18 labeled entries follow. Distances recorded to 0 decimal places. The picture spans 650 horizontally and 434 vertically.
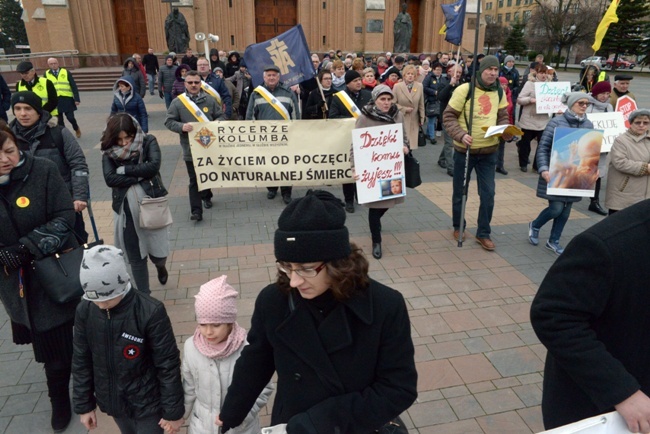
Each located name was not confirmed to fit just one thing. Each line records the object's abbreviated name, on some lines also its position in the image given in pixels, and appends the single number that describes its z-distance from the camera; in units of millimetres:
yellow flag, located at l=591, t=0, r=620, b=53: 7172
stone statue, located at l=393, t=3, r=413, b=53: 27062
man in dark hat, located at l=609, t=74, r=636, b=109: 8195
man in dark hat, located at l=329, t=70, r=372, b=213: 7453
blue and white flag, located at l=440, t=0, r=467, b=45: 6312
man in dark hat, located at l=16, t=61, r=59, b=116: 9734
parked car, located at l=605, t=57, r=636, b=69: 47531
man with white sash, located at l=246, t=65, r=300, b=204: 7258
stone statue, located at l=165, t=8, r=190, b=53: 22138
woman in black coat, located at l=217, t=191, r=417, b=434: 1692
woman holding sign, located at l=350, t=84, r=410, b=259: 5742
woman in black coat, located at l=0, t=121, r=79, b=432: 2928
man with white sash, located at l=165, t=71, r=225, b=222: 6785
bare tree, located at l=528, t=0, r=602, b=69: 45906
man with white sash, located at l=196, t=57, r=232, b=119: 9725
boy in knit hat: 2473
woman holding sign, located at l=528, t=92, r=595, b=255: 5828
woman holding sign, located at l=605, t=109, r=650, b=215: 5355
